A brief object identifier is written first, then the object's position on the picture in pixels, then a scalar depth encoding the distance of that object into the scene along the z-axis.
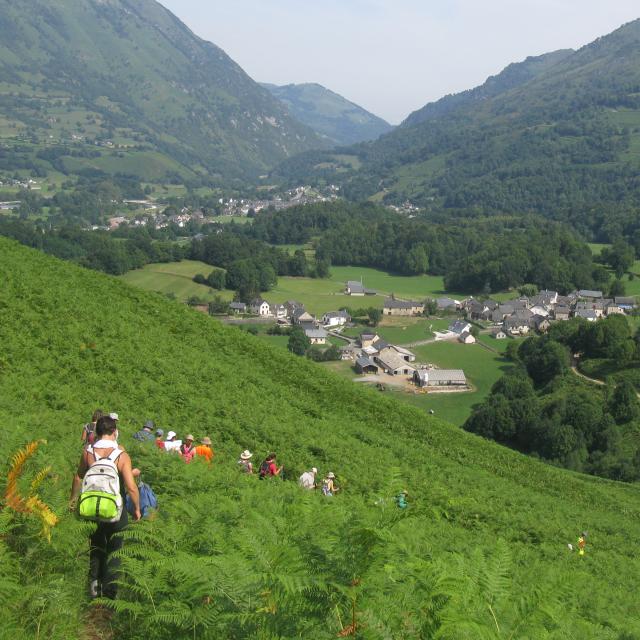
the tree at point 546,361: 67.75
